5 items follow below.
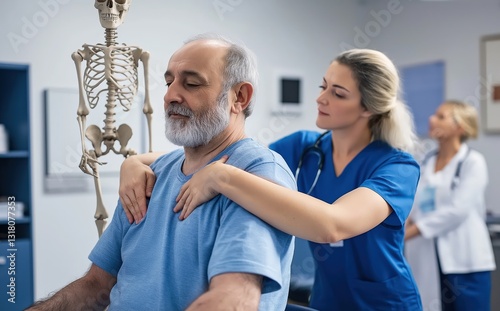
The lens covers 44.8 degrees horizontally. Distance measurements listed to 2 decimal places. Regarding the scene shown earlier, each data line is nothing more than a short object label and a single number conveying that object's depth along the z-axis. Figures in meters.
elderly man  1.10
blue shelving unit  3.21
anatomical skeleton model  1.87
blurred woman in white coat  3.02
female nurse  1.49
